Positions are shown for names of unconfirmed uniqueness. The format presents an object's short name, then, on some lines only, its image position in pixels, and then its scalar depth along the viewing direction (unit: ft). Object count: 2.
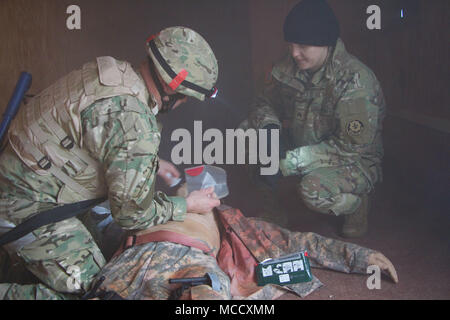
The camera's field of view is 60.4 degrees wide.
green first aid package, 5.51
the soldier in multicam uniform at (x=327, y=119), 6.97
